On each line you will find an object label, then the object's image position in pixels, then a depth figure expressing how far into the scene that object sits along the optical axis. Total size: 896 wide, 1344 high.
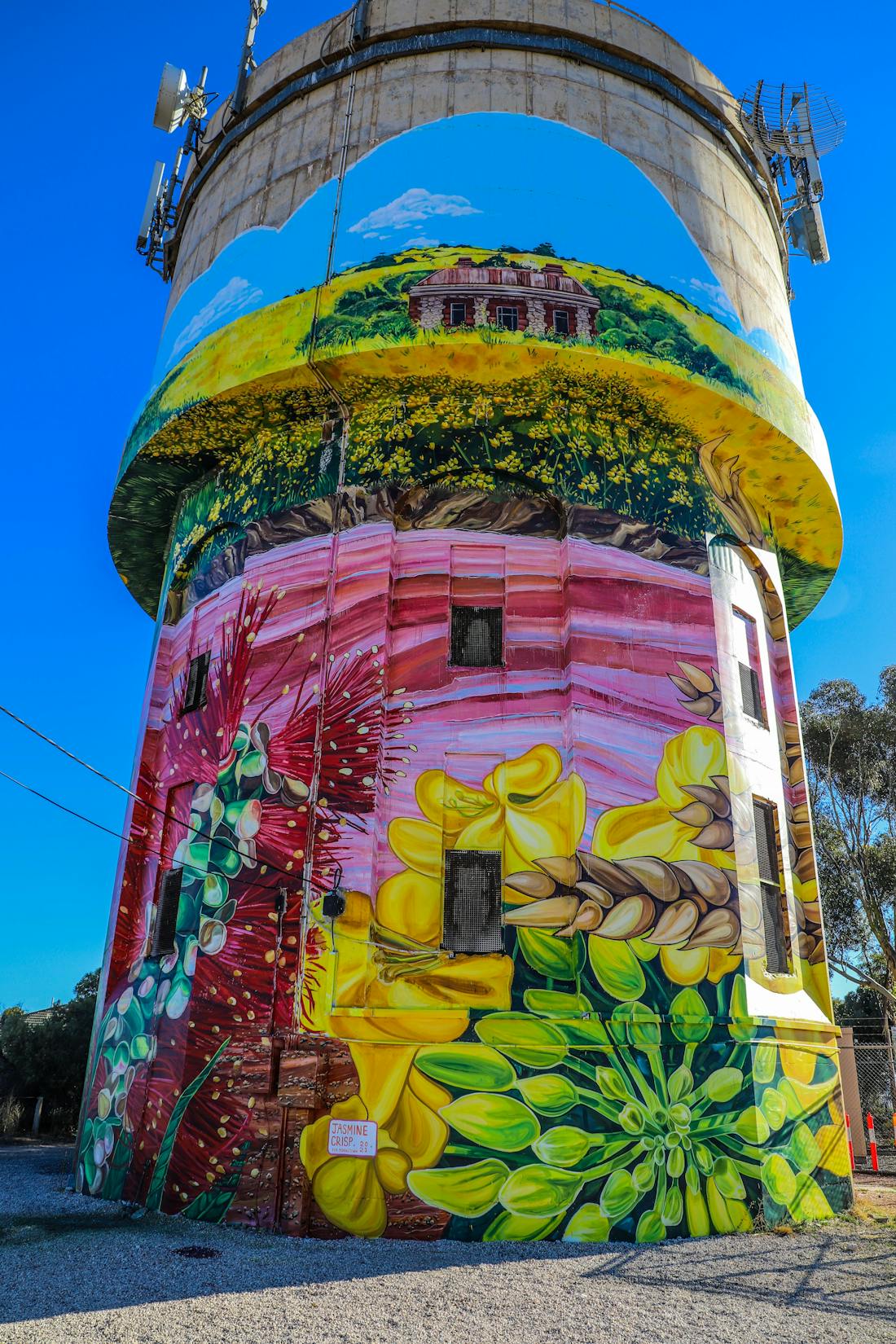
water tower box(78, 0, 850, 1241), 12.75
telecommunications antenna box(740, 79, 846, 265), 21.31
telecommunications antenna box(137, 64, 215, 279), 21.48
